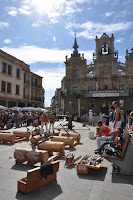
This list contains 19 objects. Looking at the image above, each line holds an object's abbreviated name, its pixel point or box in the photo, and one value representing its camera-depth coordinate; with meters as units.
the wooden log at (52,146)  6.43
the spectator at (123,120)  7.44
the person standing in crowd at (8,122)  15.28
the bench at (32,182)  3.65
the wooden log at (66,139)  7.76
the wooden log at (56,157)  5.46
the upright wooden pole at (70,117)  15.36
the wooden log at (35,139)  7.90
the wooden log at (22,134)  9.77
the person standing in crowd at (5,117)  15.20
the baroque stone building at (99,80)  35.03
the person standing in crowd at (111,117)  6.76
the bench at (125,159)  4.54
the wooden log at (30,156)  5.05
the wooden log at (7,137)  8.66
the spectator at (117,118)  6.27
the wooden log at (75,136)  9.03
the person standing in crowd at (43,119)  10.75
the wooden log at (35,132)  10.69
